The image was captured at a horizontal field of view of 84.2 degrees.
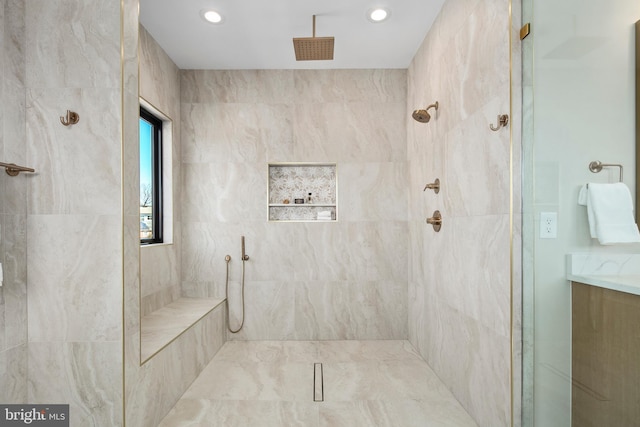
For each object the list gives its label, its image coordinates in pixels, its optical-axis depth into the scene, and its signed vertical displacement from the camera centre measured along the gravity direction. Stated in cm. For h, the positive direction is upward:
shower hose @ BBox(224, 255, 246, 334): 330 -97
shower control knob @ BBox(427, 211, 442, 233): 247 -7
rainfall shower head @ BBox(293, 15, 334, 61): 233 +112
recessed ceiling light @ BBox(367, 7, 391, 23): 242 +138
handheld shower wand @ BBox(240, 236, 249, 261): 328 -41
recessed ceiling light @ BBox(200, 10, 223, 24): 245 +138
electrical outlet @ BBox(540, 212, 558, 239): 136 -5
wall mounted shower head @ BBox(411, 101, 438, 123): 247 +68
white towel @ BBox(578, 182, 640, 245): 108 -1
